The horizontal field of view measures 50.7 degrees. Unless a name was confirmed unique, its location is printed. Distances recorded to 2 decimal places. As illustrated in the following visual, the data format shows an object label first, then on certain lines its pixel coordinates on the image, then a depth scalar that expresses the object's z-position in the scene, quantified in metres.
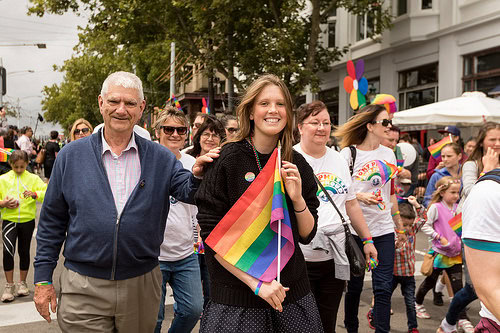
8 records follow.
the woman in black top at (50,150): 12.17
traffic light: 16.00
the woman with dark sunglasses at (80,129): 6.45
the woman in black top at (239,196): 2.47
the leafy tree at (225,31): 16.47
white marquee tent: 10.70
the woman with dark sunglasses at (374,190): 4.54
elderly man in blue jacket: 2.84
